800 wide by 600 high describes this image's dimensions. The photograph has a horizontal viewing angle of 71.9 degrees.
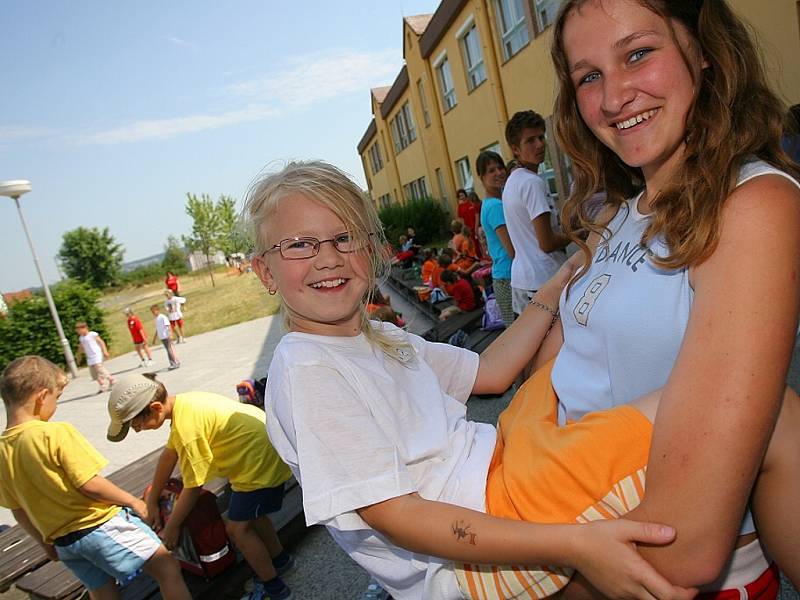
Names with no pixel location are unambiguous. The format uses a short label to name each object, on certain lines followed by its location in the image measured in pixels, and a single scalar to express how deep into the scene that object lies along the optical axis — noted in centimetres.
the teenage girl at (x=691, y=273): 93
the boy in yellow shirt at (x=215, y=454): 329
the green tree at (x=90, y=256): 6762
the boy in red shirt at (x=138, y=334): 1370
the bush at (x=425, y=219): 2147
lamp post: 1342
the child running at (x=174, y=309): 1600
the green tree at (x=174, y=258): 6862
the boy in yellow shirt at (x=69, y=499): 315
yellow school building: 632
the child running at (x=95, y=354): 1258
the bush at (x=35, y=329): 1842
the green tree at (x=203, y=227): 4925
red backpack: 361
